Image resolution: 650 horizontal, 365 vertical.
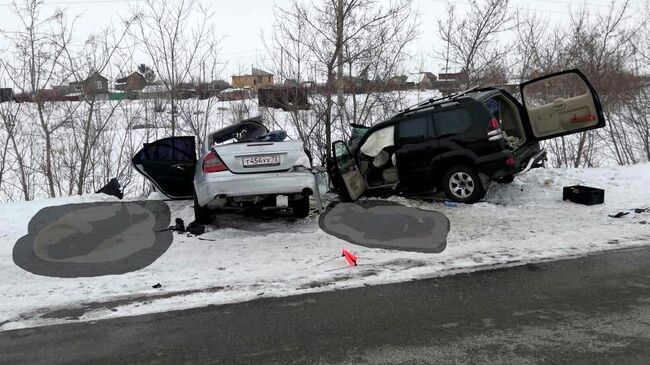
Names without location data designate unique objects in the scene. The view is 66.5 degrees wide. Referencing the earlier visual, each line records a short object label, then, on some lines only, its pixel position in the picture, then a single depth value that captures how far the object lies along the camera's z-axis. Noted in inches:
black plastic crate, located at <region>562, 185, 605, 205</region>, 309.9
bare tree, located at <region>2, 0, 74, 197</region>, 425.3
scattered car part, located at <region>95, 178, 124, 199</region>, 357.4
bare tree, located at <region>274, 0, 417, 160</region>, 419.8
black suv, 311.3
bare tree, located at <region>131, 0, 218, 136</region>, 449.1
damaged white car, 258.5
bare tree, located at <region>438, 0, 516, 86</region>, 492.4
